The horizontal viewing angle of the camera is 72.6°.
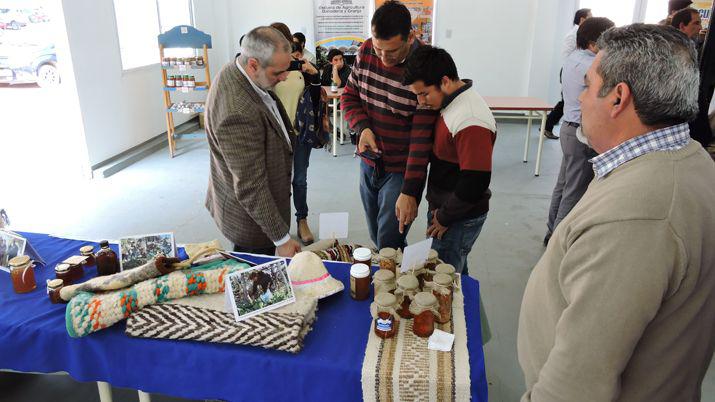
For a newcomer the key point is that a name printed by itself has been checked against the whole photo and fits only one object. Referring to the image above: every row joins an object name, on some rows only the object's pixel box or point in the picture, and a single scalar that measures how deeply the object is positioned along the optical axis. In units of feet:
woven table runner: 4.06
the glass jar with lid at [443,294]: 4.70
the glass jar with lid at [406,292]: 4.78
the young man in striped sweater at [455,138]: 5.48
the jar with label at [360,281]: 5.04
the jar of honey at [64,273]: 5.34
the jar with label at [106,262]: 5.55
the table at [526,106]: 15.67
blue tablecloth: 4.25
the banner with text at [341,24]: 23.98
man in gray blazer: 5.50
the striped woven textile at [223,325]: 4.37
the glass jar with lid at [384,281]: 4.93
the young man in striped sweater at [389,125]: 6.21
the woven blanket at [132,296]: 4.59
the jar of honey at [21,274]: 5.26
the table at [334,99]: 17.70
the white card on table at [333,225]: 5.94
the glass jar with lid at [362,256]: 5.36
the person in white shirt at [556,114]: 18.73
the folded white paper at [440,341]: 4.34
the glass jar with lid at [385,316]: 4.44
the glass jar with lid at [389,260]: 5.37
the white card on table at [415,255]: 4.94
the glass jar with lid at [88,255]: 5.77
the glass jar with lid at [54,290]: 5.05
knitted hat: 5.05
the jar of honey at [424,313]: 4.49
